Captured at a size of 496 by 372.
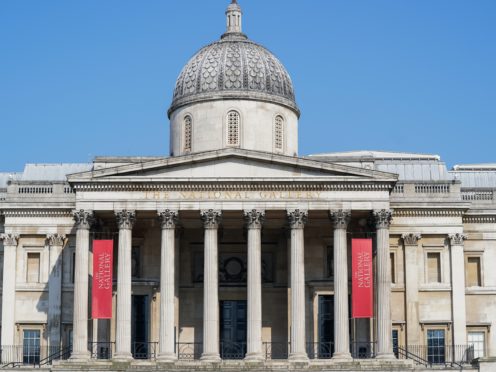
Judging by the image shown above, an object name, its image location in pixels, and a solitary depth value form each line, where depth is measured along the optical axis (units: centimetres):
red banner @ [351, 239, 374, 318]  6588
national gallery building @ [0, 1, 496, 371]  6600
